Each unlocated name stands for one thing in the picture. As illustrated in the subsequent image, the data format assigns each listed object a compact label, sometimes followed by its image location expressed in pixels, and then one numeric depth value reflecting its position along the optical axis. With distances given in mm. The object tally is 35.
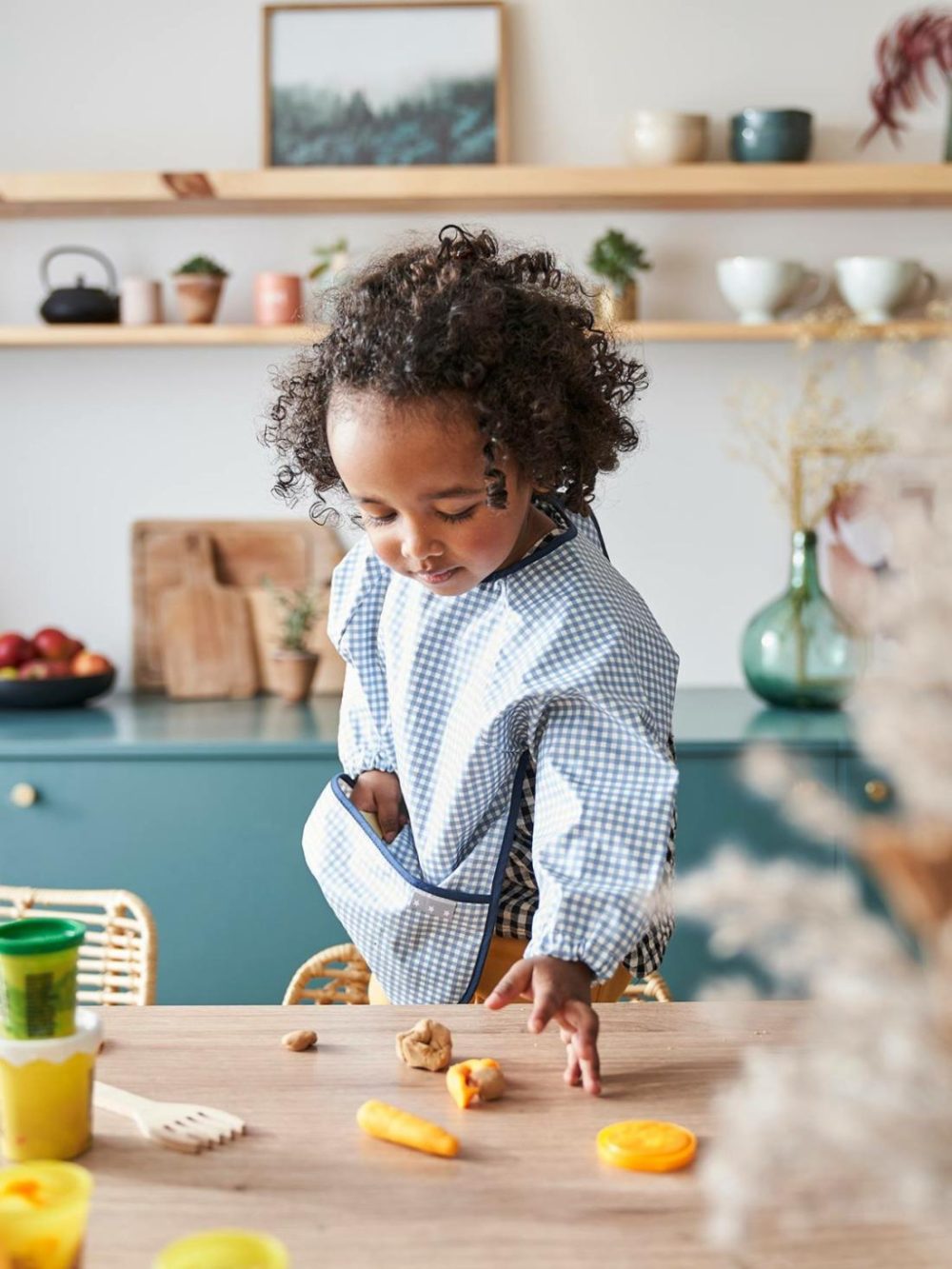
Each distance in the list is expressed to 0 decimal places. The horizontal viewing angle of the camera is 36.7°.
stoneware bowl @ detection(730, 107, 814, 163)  2621
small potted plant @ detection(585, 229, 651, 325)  2670
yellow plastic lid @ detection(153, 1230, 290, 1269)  674
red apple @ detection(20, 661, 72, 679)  2633
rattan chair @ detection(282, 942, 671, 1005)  1398
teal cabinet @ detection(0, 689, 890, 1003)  2328
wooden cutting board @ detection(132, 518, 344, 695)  2834
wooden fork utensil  920
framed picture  2723
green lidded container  883
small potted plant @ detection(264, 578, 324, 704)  2703
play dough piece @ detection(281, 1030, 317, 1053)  1081
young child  1203
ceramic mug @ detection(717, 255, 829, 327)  2637
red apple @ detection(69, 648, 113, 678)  2684
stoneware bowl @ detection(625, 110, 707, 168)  2627
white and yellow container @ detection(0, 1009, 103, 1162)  889
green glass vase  2559
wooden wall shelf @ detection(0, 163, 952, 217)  2588
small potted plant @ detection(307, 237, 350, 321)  2666
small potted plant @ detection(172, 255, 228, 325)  2691
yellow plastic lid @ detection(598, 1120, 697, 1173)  880
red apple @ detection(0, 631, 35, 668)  2662
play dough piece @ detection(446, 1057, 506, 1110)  979
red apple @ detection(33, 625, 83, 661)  2717
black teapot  2686
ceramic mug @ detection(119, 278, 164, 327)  2725
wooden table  795
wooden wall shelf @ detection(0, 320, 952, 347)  2611
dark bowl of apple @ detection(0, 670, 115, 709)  2604
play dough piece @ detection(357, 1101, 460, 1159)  905
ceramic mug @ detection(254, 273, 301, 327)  2684
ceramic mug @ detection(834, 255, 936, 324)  2625
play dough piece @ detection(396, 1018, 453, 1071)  1042
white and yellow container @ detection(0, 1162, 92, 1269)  721
